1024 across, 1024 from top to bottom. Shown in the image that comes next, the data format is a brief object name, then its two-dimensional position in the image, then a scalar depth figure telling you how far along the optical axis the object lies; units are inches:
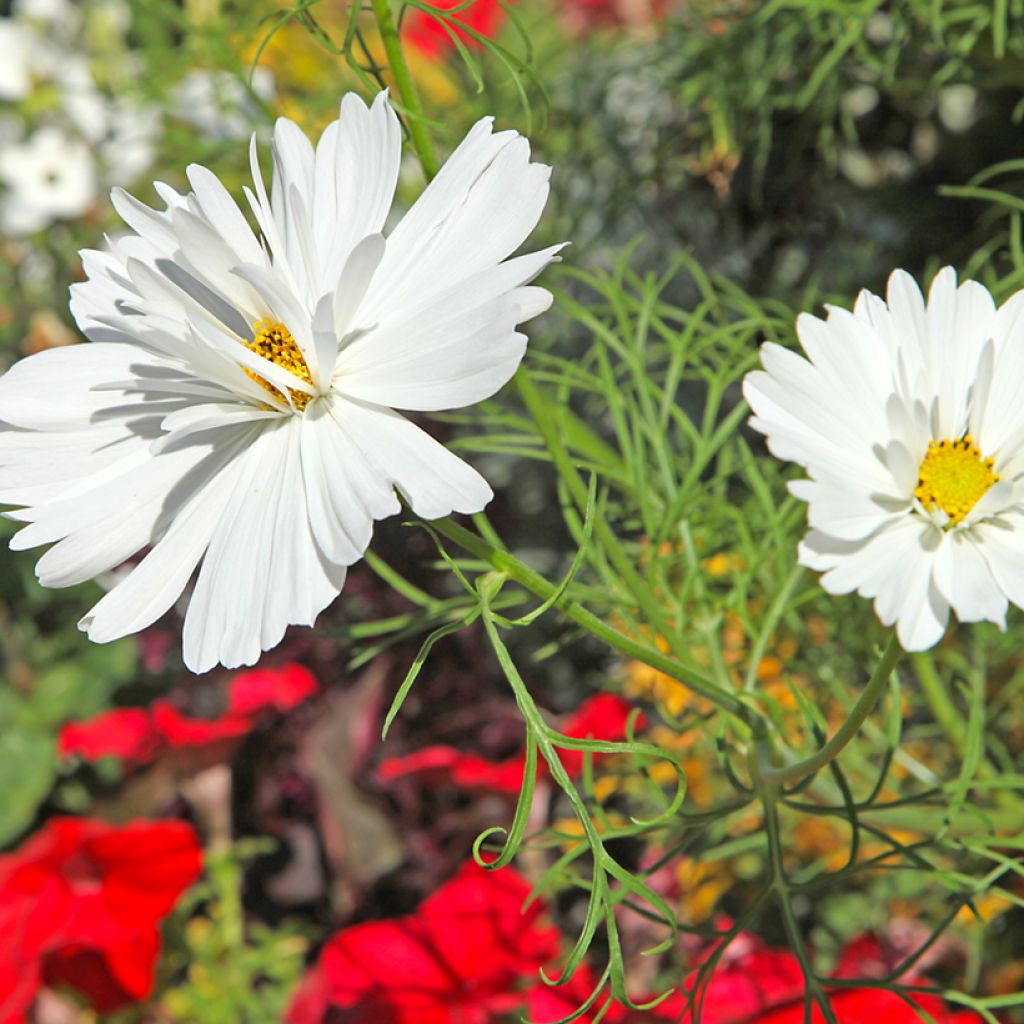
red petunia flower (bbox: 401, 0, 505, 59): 45.3
